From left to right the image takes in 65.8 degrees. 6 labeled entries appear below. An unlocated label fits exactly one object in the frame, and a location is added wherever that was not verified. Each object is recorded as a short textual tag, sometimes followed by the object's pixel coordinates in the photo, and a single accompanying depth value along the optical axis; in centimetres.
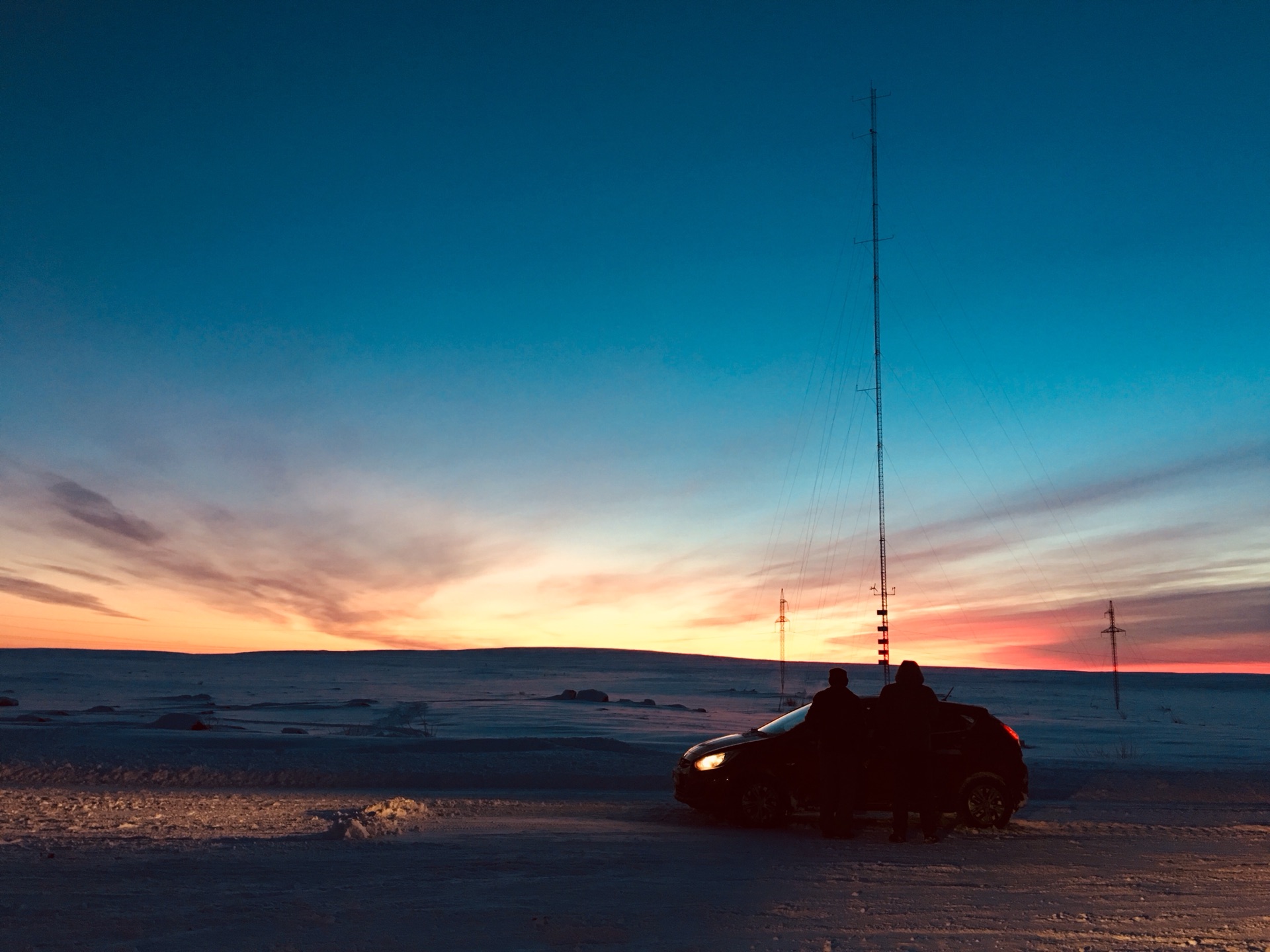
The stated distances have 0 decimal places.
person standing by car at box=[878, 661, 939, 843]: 1106
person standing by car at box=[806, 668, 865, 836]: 1129
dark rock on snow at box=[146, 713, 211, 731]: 2642
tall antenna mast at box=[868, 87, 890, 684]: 2550
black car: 1179
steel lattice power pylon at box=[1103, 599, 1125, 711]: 5953
